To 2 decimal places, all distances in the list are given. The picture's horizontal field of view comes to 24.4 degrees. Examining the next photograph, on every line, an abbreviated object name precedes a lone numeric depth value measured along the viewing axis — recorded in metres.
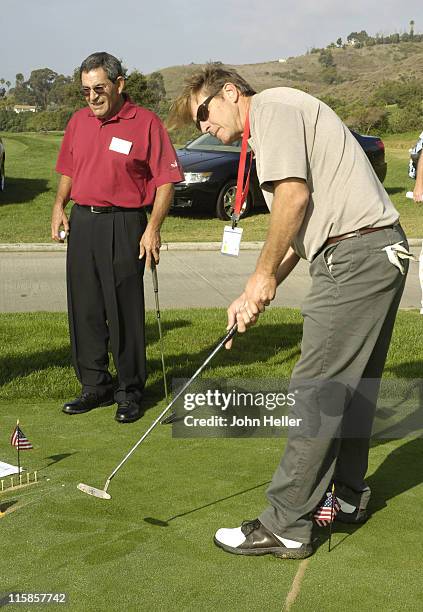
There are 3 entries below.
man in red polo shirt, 6.14
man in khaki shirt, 3.78
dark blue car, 17.30
